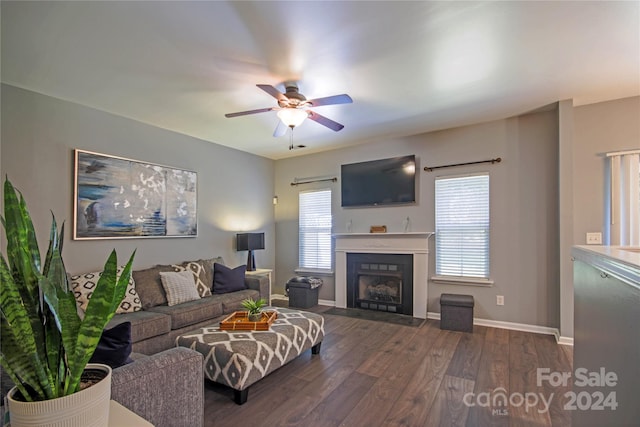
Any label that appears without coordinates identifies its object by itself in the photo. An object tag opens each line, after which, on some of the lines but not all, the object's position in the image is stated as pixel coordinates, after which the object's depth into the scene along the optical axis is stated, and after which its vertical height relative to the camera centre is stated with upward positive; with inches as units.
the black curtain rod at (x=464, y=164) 153.0 +29.5
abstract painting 130.6 +9.3
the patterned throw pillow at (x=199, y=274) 152.7 -28.1
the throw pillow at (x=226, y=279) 160.6 -31.6
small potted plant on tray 107.5 -31.8
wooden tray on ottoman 102.9 -35.2
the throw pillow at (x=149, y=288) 132.6 -30.2
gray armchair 53.6 -31.3
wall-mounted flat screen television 176.6 +22.9
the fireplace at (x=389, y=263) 169.6 -25.1
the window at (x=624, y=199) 123.0 +9.2
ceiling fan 100.3 +38.9
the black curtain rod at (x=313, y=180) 206.0 +26.9
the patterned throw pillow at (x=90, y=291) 114.8 -28.0
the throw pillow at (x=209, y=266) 162.0 -25.3
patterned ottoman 85.6 -38.7
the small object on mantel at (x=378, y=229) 185.3 -5.2
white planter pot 29.9 -19.2
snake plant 31.5 -10.6
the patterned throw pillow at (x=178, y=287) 137.3 -30.8
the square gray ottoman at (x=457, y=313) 144.9 -43.8
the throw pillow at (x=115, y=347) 55.2 -23.5
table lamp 190.7 -15.1
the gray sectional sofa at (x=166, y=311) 113.8 -38.1
